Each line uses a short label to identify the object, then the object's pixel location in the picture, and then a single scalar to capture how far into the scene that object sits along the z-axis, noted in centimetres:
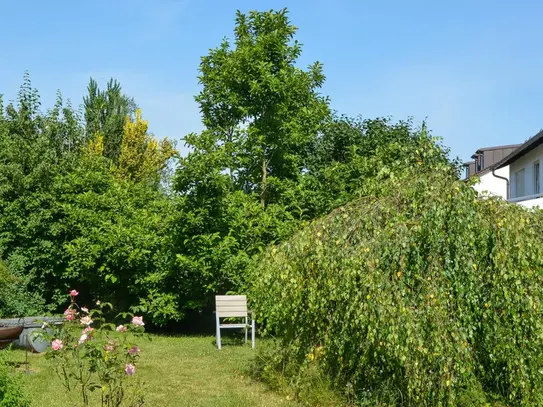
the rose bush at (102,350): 515
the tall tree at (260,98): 1423
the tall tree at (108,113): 2903
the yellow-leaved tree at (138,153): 2781
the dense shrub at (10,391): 525
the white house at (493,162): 3303
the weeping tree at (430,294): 576
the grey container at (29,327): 991
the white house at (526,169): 1689
